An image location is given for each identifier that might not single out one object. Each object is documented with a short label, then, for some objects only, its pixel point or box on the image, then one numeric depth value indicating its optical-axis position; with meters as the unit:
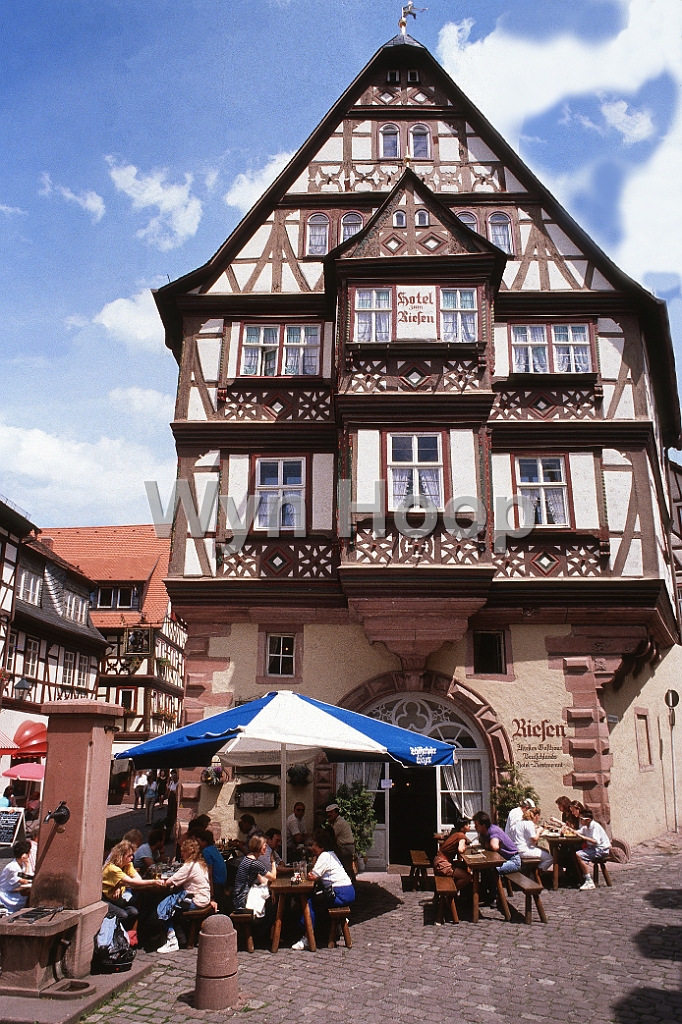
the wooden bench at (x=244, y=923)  9.80
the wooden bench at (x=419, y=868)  13.46
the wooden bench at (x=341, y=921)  9.96
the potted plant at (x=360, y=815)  15.12
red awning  22.50
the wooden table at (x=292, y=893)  9.95
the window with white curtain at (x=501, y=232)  19.36
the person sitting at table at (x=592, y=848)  13.55
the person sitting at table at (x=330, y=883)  10.15
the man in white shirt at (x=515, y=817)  13.38
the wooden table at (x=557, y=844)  13.52
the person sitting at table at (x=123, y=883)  9.69
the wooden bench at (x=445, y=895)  11.01
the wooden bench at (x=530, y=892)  10.87
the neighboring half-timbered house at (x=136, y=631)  39.81
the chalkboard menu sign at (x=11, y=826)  20.61
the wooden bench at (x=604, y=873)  13.48
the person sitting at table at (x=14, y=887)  10.52
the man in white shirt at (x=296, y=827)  13.92
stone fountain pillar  7.68
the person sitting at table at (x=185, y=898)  9.75
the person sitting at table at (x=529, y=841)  12.89
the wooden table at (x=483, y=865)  11.15
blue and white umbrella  10.38
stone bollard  7.55
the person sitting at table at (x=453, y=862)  11.44
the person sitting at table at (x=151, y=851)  11.38
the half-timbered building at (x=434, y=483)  16.05
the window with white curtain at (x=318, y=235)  19.61
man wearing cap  13.30
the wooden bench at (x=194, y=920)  9.70
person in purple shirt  11.78
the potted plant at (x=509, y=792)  15.35
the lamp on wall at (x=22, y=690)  25.89
